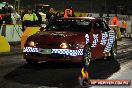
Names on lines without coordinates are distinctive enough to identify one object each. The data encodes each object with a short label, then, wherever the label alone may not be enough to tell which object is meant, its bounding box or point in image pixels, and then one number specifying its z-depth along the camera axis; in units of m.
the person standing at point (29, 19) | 22.86
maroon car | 11.55
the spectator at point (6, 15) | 25.48
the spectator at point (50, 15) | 26.98
